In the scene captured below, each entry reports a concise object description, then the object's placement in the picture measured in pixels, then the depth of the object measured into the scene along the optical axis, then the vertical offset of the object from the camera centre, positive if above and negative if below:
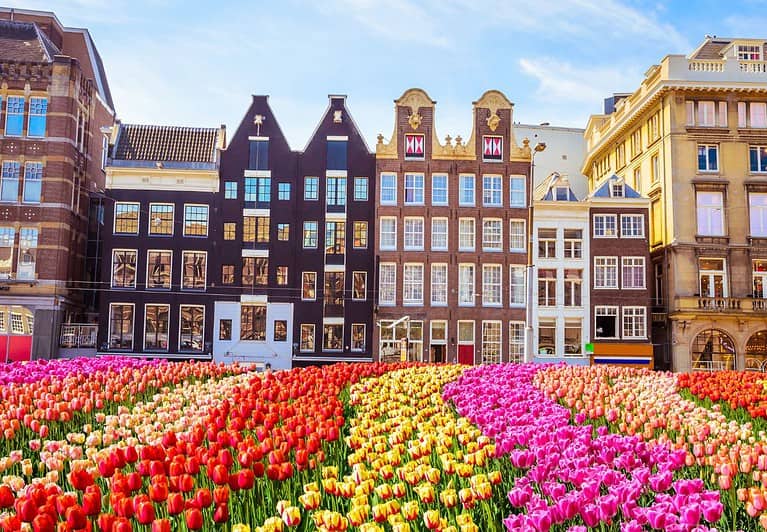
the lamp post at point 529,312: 27.89 +0.79
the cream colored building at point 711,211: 45.34 +7.74
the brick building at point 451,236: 46.16 +5.98
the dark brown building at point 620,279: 45.69 +3.37
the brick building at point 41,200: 44.66 +7.73
